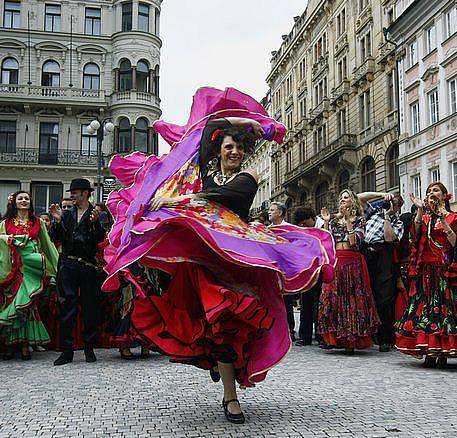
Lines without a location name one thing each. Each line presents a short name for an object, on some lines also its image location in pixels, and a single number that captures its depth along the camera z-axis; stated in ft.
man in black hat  23.88
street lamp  68.95
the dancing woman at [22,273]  24.75
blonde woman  25.84
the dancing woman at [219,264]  13.48
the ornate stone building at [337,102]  110.21
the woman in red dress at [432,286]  21.33
